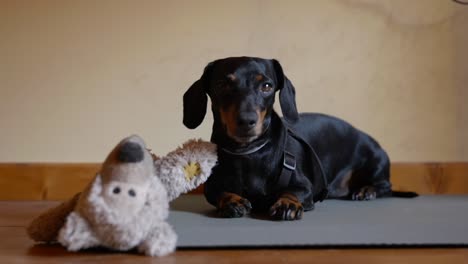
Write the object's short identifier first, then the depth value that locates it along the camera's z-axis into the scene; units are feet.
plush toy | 4.67
